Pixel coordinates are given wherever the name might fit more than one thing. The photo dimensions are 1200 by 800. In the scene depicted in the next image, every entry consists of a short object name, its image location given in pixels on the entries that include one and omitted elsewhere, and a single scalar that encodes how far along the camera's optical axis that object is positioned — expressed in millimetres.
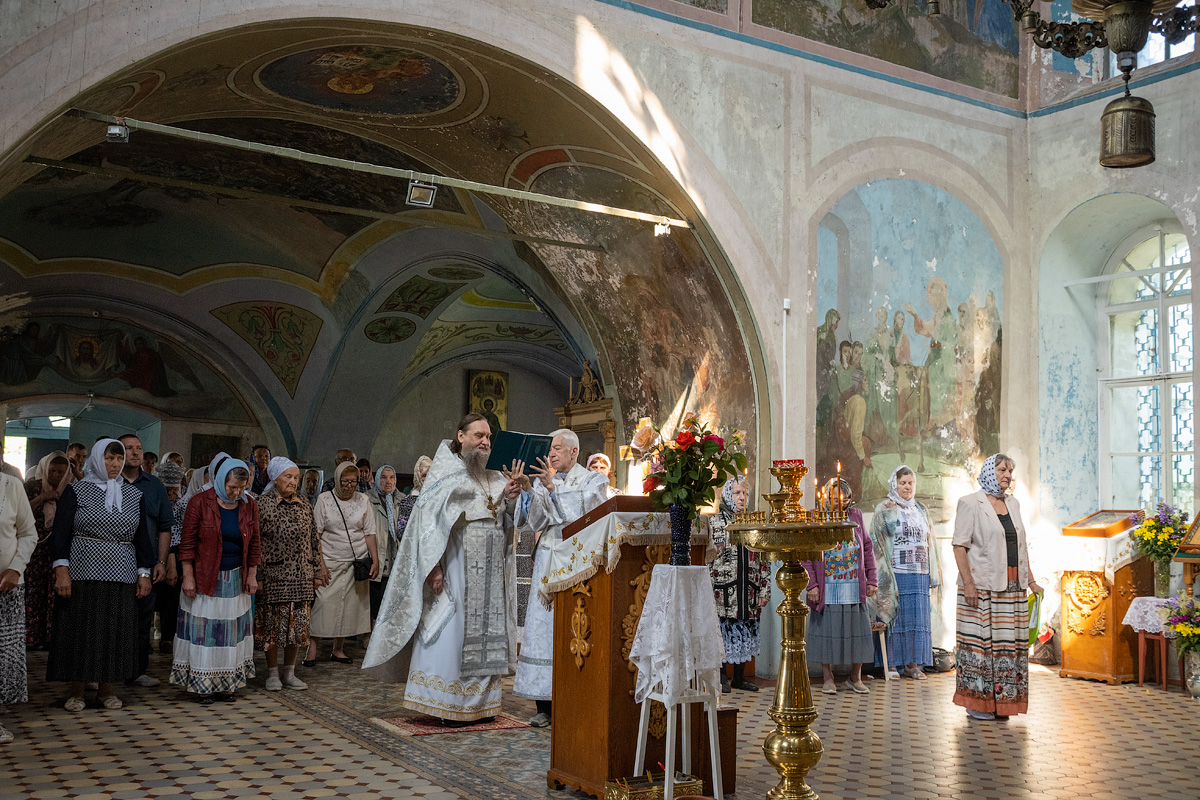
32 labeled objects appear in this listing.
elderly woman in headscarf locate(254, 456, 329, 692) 8328
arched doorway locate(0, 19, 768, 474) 9219
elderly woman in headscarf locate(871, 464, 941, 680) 9531
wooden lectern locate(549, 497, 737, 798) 4984
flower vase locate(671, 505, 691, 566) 4770
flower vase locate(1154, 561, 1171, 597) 9625
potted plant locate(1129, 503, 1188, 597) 9555
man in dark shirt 7750
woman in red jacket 7588
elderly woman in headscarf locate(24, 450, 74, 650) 8602
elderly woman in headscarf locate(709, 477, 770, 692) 8633
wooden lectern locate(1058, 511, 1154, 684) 9688
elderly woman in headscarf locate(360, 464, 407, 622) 11117
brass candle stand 4477
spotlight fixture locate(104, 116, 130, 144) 7539
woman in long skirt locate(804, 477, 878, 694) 8891
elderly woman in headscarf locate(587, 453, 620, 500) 8930
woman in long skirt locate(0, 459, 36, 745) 6434
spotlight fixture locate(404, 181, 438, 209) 8633
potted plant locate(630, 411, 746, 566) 4770
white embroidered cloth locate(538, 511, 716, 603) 5008
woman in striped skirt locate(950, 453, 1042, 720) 7574
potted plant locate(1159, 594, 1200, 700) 8914
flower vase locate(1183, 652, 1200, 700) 8883
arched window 11484
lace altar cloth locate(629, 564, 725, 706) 4586
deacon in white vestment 6672
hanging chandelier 4527
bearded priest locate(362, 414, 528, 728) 6918
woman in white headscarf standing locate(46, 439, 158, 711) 7203
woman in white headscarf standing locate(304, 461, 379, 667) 9664
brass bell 7344
